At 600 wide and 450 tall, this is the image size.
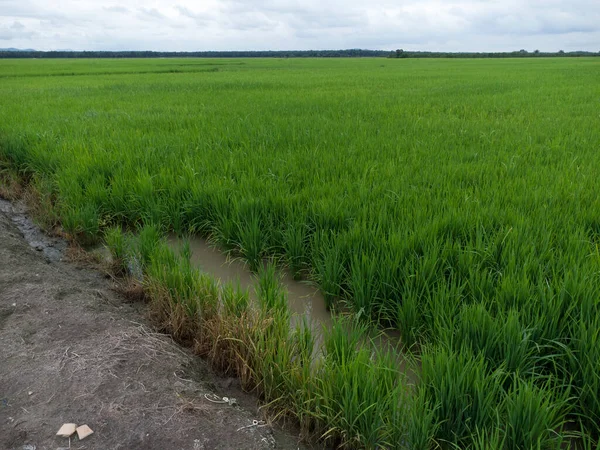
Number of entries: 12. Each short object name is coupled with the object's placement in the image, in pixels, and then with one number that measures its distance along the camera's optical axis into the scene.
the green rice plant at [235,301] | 2.36
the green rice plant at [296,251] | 3.00
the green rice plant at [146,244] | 3.17
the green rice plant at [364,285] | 2.41
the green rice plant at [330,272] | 2.62
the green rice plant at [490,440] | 1.35
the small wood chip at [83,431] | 1.56
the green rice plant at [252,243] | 3.15
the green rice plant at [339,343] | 1.84
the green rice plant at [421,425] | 1.47
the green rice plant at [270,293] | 2.36
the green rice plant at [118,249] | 3.33
